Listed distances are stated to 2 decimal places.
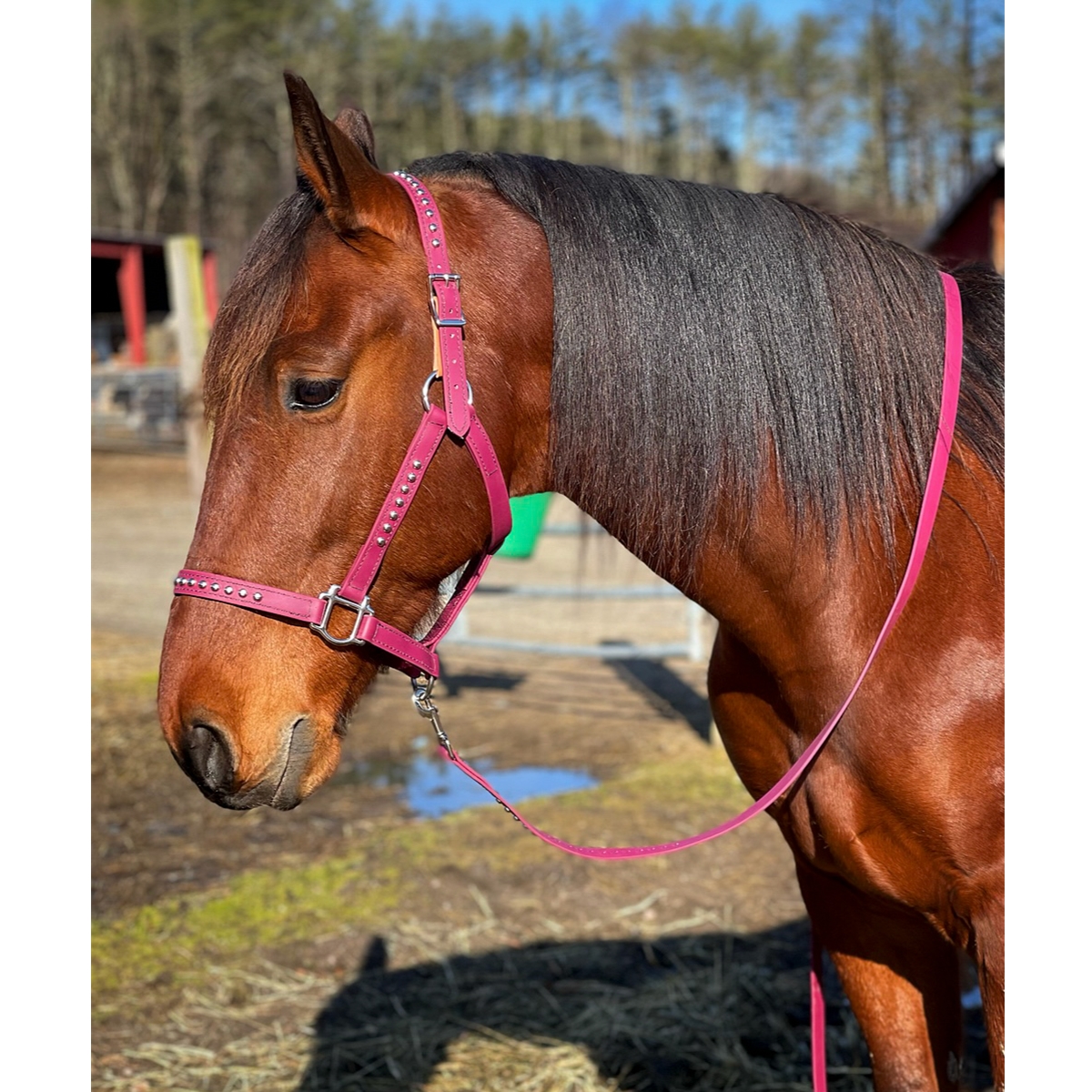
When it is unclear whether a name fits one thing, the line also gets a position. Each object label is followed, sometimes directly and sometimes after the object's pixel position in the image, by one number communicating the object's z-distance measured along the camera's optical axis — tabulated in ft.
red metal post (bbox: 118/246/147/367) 77.66
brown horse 5.15
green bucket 20.86
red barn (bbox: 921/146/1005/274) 57.36
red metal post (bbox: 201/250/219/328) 68.08
